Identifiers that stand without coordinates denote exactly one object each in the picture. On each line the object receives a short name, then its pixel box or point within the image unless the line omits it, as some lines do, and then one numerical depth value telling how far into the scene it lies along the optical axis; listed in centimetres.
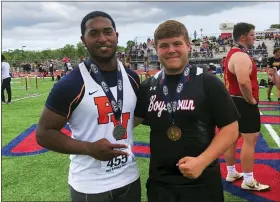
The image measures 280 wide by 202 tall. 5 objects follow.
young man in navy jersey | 217
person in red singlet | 413
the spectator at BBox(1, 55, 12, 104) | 1298
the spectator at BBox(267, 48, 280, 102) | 1004
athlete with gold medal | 221
